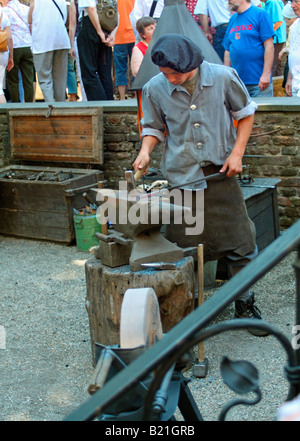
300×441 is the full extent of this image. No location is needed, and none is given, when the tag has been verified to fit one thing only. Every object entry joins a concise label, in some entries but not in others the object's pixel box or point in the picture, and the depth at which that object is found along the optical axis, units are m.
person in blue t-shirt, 7.05
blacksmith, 3.89
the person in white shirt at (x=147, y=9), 7.78
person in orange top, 8.72
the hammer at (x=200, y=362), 3.74
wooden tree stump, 3.69
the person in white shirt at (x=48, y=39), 8.56
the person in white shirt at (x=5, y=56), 8.65
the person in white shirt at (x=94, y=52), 8.09
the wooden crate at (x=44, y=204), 6.71
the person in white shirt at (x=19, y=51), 9.31
